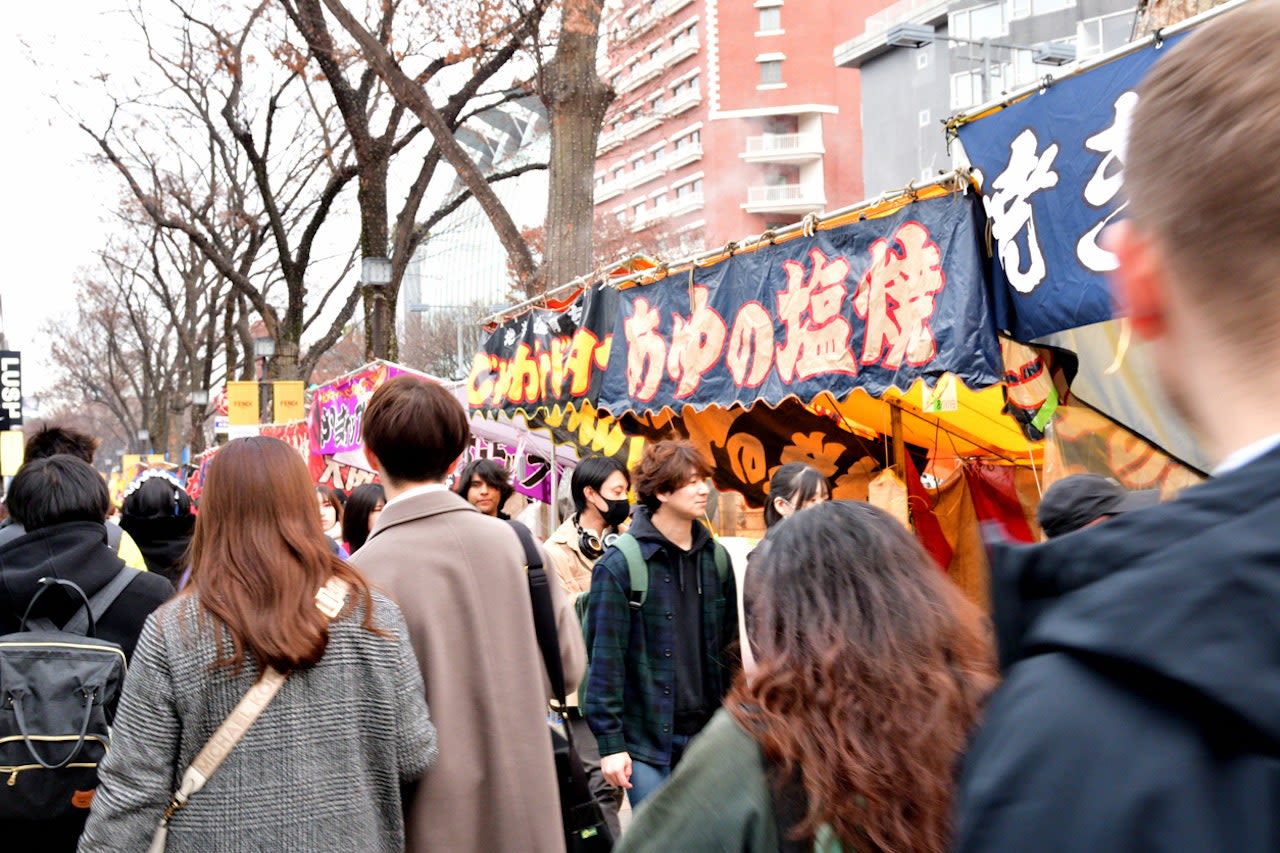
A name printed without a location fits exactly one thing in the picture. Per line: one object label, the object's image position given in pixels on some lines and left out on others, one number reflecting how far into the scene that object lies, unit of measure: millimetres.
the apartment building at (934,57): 35406
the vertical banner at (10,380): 26328
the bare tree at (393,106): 11727
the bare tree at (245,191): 16781
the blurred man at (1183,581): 702
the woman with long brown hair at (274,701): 2365
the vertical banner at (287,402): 19078
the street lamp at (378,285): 15211
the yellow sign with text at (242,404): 20297
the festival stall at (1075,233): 4438
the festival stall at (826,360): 5094
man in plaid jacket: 4047
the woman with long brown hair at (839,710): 1579
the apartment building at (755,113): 54906
